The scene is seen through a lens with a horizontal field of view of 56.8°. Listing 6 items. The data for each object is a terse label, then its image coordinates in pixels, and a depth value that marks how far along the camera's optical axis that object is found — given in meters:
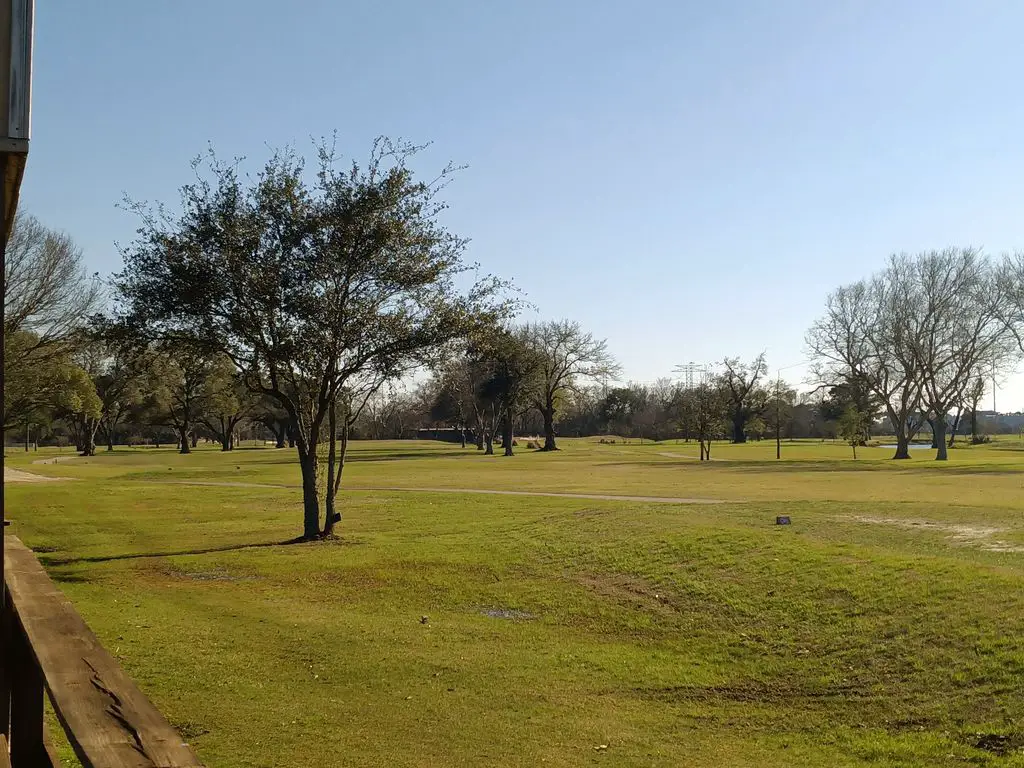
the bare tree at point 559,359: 93.62
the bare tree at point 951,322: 67.62
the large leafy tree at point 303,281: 22.61
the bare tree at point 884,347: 69.87
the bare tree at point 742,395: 113.94
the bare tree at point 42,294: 45.53
